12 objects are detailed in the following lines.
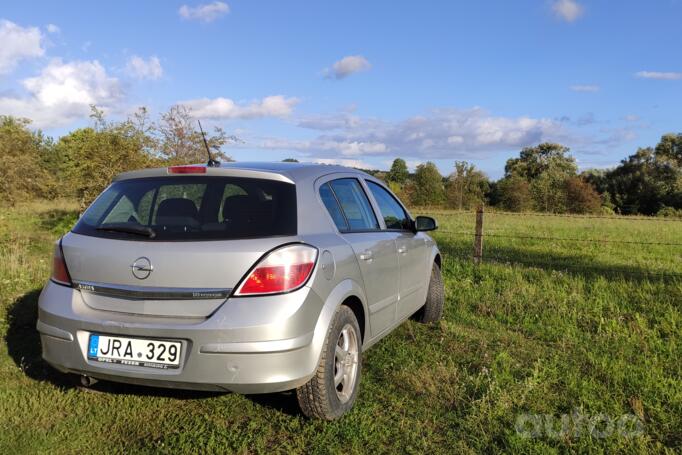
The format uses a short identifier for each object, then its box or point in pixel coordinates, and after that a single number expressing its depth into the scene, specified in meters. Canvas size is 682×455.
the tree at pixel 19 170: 24.59
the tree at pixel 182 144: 15.70
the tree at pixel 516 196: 49.94
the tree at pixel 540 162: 63.69
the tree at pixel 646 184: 45.75
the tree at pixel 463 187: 49.03
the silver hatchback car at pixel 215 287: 2.68
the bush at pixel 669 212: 40.09
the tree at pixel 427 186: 48.97
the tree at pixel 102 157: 12.87
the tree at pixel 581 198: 49.38
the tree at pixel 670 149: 48.25
